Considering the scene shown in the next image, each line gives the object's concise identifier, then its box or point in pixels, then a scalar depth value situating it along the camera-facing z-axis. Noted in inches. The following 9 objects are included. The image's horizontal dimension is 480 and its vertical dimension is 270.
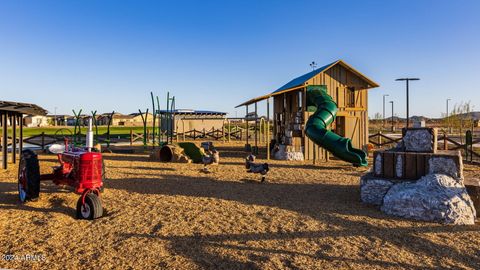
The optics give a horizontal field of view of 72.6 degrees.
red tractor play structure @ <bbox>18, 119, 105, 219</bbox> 250.1
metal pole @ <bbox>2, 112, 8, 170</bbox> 473.5
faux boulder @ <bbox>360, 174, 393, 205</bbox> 296.5
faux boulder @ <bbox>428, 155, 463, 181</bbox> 278.7
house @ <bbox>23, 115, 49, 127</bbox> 3054.6
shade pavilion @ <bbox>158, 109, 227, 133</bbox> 1525.6
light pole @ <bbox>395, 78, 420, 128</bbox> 821.6
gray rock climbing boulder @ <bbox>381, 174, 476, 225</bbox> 242.2
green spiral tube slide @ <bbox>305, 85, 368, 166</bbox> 528.4
